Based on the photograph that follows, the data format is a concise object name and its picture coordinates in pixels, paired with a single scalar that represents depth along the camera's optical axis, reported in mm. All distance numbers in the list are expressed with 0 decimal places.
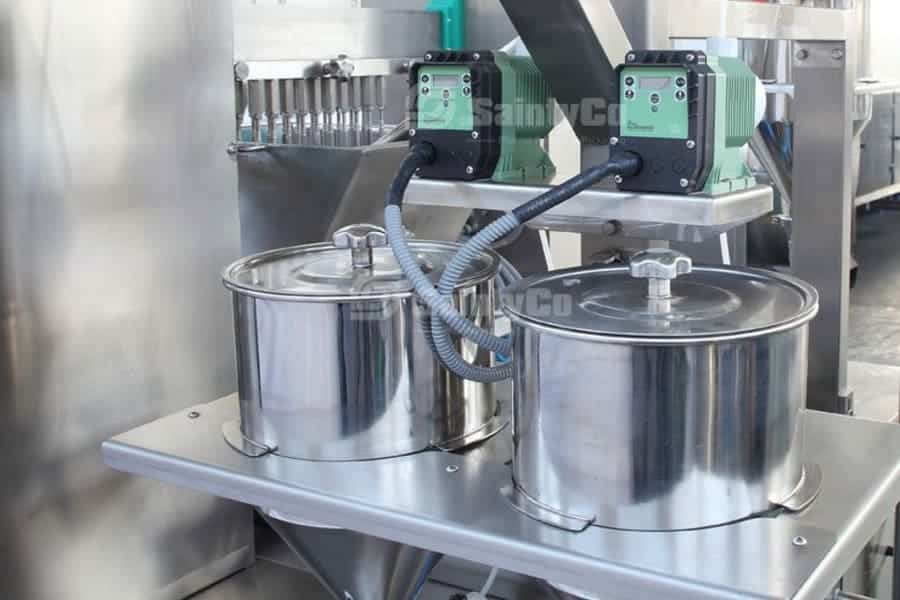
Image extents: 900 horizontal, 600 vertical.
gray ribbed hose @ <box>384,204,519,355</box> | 1011
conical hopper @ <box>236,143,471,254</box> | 1523
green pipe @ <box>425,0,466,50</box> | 1745
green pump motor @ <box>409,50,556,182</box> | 1056
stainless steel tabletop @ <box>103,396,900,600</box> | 867
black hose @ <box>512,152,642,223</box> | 949
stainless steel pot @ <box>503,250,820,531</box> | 894
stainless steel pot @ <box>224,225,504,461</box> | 1073
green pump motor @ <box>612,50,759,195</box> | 920
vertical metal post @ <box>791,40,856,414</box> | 1548
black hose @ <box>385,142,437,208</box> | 1047
